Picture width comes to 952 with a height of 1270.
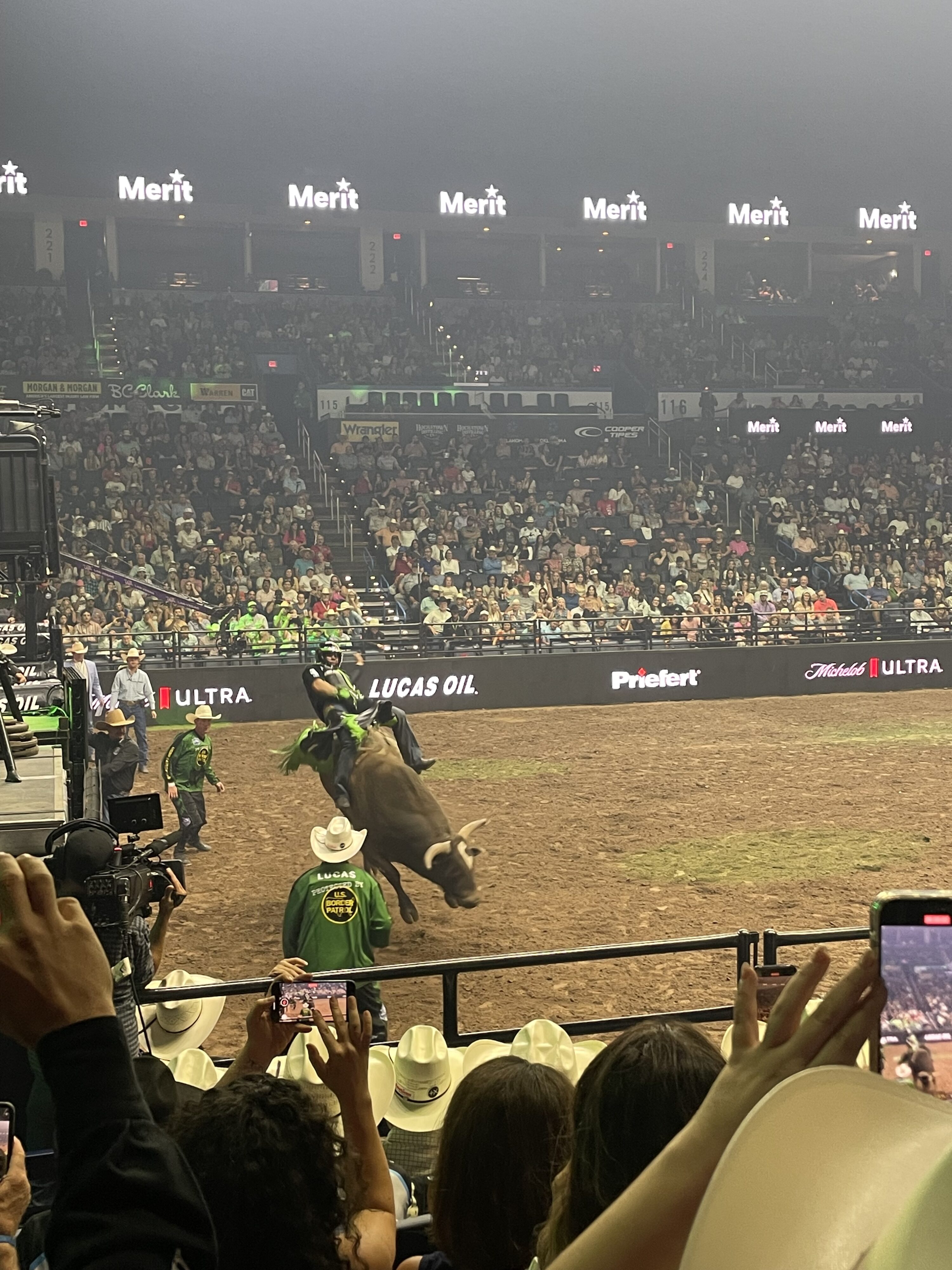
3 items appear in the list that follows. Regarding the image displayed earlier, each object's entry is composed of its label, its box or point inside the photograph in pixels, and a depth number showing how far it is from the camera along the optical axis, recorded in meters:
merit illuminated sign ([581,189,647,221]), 42.91
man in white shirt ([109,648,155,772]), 13.99
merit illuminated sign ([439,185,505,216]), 42.03
